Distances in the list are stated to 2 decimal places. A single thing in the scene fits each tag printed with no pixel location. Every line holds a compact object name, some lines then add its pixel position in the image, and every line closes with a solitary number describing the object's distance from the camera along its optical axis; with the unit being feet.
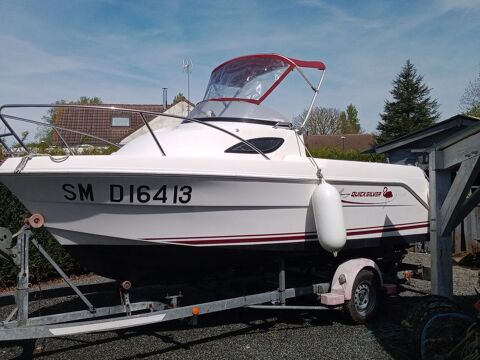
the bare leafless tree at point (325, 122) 172.45
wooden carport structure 15.14
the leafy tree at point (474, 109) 104.90
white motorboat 13.08
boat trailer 12.33
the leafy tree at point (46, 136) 26.13
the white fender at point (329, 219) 15.14
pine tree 96.02
